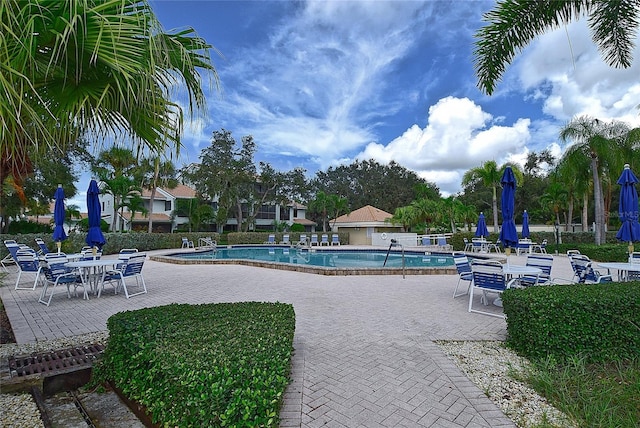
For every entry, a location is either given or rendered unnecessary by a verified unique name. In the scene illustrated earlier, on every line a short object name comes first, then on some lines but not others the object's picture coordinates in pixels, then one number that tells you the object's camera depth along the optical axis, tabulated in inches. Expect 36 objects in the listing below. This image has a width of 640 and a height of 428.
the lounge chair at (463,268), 286.9
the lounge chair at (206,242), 1025.6
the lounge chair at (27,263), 334.0
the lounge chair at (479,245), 793.6
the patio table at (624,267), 273.8
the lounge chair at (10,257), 412.5
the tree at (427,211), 1149.1
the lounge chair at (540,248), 783.8
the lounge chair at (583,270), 291.4
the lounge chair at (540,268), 261.0
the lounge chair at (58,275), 281.1
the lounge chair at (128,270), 305.1
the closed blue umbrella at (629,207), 334.2
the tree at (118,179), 952.3
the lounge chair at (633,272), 297.3
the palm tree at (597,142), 761.0
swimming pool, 447.5
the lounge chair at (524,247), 724.7
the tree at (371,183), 1940.2
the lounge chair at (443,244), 852.6
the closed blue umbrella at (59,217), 419.2
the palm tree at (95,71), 87.3
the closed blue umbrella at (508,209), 311.0
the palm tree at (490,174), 996.6
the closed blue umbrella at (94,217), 333.4
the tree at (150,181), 1070.1
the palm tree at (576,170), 806.5
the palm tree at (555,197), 1250.0
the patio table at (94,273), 278.7
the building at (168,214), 1449.3
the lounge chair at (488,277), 241.6
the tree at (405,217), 1162.0
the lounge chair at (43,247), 469.2
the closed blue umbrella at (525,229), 626.6
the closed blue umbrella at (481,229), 768.9
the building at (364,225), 1355.8
